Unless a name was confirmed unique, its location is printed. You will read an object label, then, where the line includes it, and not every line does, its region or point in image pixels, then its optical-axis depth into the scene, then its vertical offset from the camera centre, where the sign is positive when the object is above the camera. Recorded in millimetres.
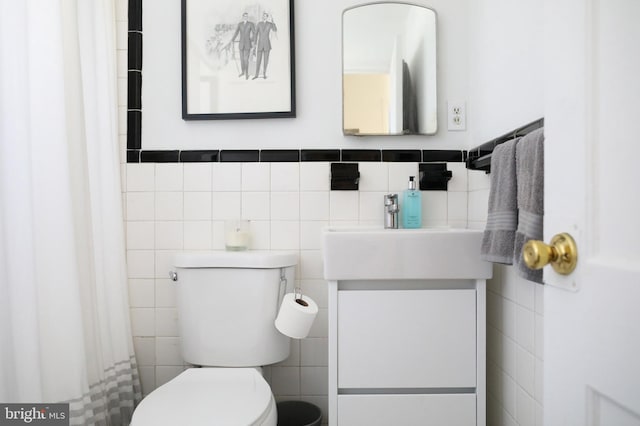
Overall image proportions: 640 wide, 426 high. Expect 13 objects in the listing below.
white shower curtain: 1134 -49
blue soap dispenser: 1698 -39
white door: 461 -9
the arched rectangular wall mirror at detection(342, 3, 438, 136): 1757 +504
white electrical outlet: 1778 +336
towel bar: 1095 +157
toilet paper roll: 1448 -404
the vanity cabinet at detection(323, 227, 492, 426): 1360 -494
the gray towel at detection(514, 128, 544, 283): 886 +1
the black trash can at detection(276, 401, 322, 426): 1720 -862
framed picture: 1779 +573
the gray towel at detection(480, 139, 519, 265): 1099 -28
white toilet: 1541 -389
